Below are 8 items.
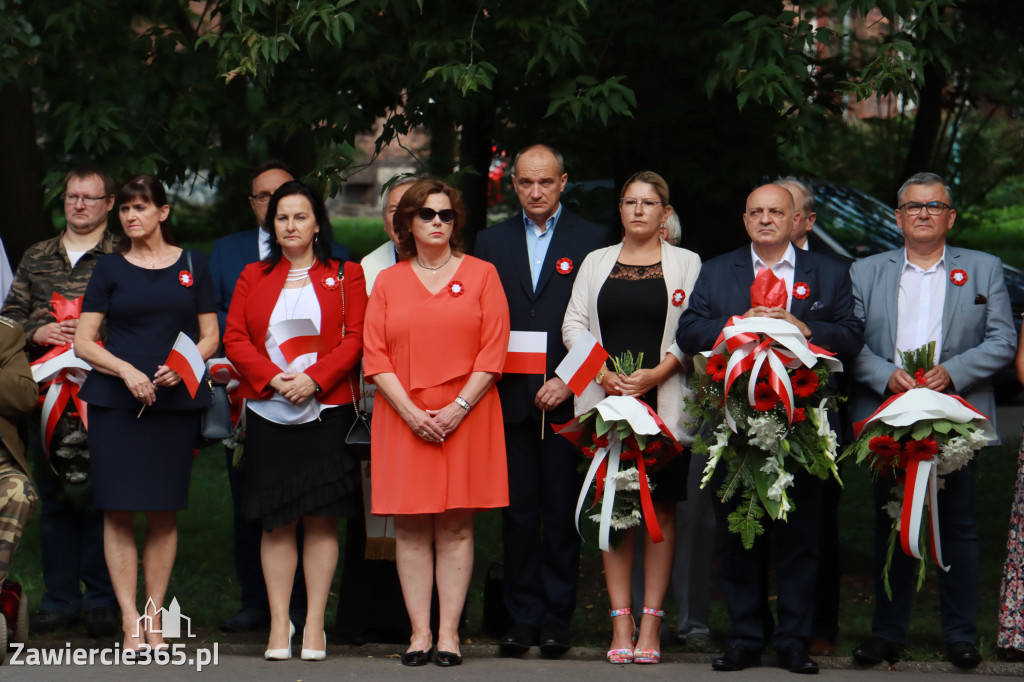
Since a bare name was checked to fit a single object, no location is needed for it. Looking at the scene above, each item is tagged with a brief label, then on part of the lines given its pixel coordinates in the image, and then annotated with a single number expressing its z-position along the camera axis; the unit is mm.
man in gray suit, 12953
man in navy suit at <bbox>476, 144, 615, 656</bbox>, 13844
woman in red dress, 13148
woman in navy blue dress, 13414
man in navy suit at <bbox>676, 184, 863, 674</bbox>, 12922
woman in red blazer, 13375
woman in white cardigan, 13367
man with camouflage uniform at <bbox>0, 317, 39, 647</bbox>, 13437
